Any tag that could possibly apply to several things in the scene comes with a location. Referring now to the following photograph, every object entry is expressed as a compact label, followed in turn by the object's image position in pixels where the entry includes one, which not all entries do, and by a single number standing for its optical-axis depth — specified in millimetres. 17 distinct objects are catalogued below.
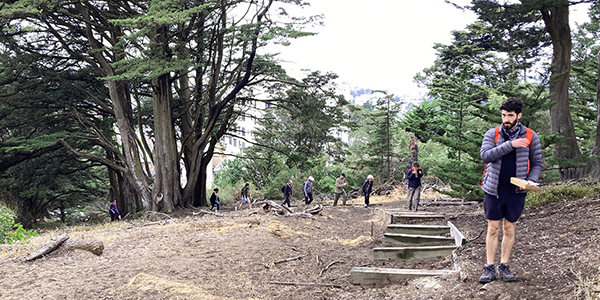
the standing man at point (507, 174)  4254
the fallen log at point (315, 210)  14500
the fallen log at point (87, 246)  8023
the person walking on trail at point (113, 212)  22536
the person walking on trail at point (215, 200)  19791
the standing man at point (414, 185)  12157
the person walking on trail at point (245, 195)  21578
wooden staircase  5410
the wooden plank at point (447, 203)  14680
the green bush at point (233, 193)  28727
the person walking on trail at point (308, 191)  20672
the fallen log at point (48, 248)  7405
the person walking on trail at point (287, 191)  19578
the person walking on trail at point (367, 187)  18344
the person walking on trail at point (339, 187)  19047
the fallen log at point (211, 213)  15332
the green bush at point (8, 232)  10489
